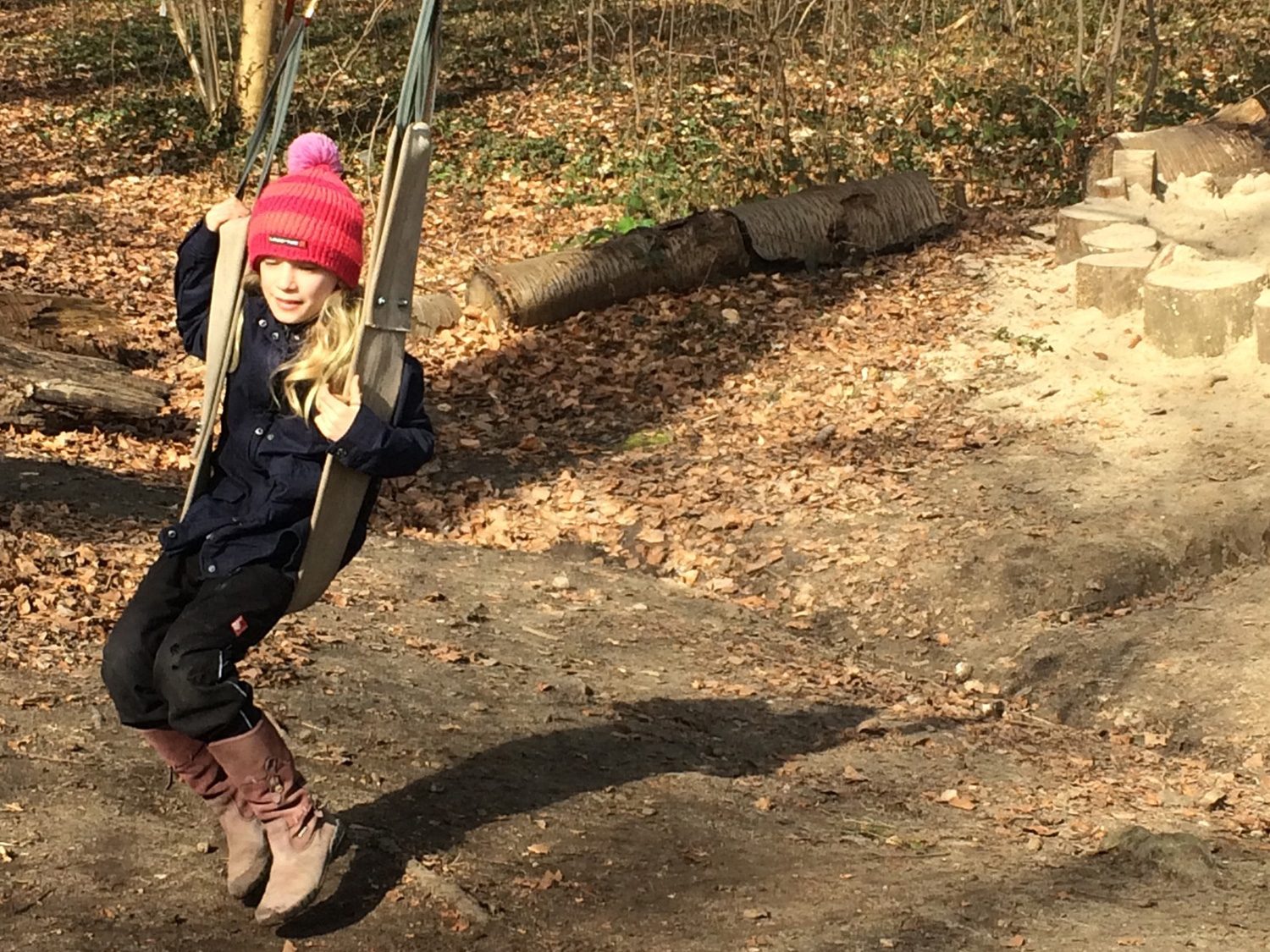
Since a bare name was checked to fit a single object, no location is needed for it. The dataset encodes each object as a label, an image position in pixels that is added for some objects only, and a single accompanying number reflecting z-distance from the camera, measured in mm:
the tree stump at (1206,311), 10305
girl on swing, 3789
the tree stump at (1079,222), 12086
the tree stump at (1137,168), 13031
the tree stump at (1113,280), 11062
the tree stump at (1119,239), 11523
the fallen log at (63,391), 9156
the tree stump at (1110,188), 12688
